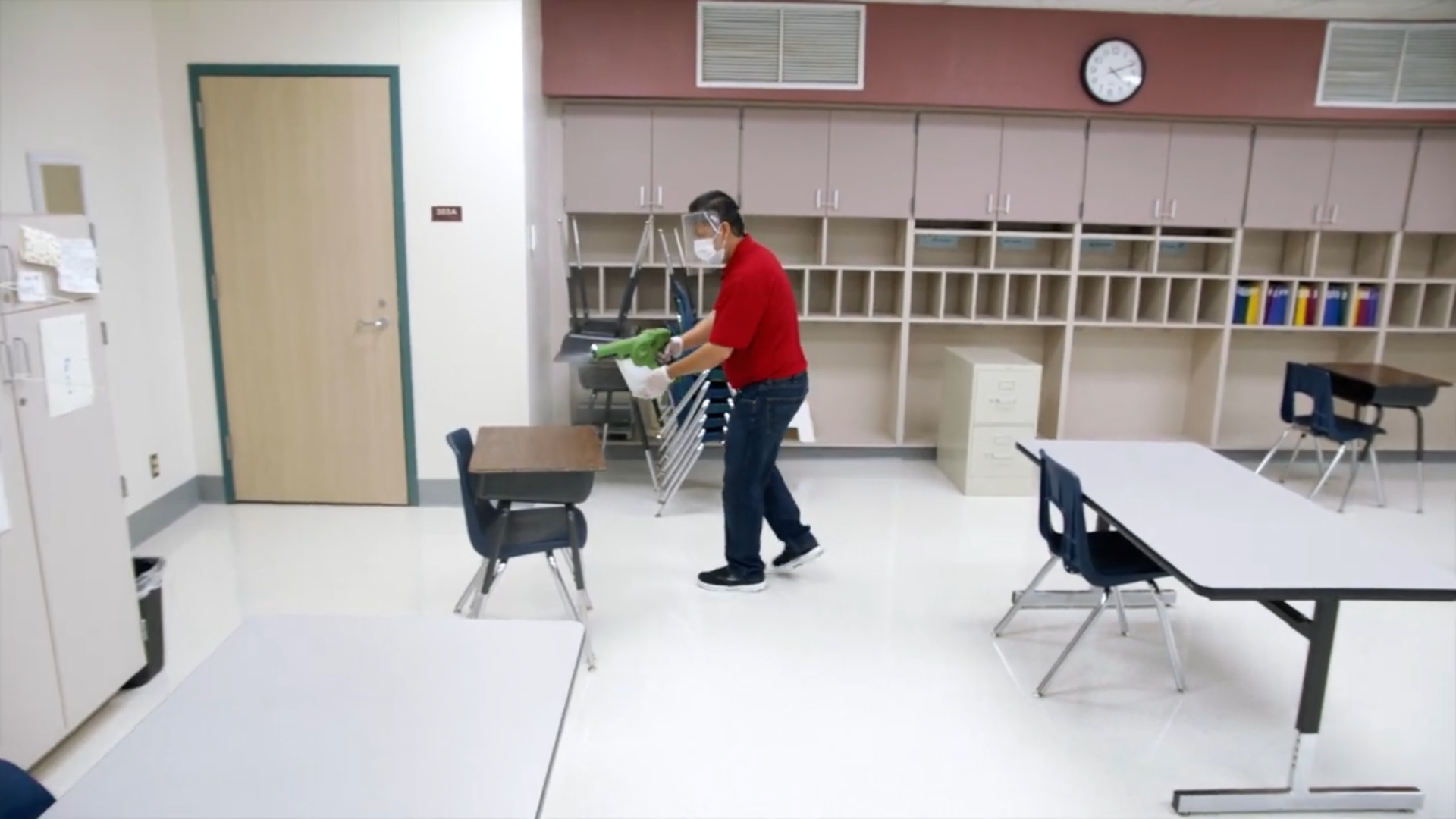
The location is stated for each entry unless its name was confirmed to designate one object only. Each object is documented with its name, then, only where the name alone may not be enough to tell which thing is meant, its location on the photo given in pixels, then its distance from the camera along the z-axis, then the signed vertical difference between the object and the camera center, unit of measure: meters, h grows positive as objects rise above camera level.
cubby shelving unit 5.93 -0.39
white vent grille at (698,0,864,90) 5.32 +1.16
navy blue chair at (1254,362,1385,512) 5.22 -0.94
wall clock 5.45 +1.07
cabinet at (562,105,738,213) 5.53 +0.53
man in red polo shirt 3.64 -0.47
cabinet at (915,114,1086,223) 5.65 +0.52
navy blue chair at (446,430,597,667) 3.15 -1.04
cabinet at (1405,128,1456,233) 5.76 +0.46
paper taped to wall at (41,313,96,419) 2.63 -0.38
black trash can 3.12 -1.28
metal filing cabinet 5.28 -0.97
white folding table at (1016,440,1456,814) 2.40 -0.83
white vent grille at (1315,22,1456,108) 5.52 +1.14
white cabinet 2.50 -0.89
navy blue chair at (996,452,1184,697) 3.04 -1.04
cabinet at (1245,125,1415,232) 5.75 +0.49
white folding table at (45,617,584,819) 1.37 -0.81
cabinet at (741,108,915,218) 5.58 +0.51
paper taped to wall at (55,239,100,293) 2.68 -0.10
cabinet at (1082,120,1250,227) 5.71 +0.50
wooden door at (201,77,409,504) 4.60 -0.24
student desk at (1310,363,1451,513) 5.07 -0.72
